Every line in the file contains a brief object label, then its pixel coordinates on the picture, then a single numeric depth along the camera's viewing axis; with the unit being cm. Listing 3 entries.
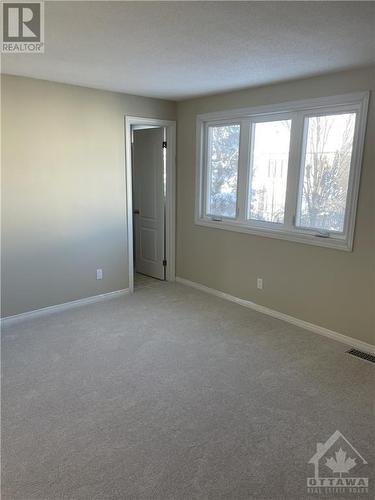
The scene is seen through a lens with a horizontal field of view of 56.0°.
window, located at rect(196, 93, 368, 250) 313
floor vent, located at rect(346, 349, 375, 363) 302
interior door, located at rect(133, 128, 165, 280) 488
